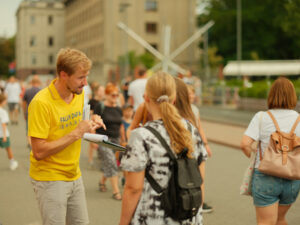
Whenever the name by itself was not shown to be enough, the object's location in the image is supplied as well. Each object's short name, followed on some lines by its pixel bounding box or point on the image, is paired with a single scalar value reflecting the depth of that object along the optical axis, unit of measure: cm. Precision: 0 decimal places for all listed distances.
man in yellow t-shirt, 350
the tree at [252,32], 5869
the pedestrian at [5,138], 988
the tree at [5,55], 9731
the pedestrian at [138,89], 1009
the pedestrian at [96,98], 1005
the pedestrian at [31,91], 1155
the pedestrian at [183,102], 393
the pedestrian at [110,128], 779
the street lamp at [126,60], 4057
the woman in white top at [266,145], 432
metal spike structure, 5210
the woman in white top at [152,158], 296
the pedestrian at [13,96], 2100
